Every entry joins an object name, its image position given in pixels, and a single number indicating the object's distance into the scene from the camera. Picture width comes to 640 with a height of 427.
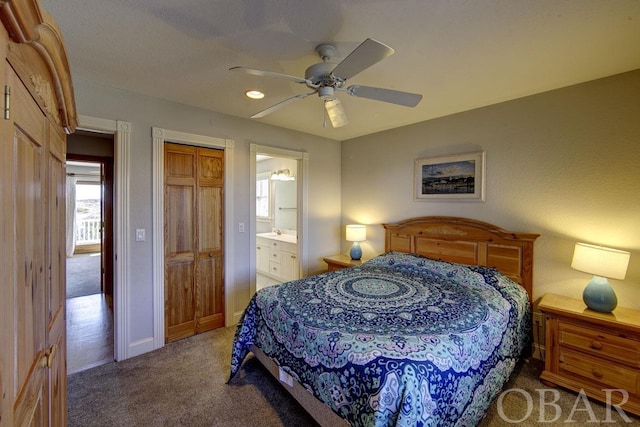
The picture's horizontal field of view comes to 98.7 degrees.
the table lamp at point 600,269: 2.01
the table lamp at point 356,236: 3.86
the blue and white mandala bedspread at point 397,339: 1.34
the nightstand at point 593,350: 1.91
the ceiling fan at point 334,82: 1.52
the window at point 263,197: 5.90
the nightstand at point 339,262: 3.69
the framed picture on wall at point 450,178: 2.98
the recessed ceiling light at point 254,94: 2.50
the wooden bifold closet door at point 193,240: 2.85
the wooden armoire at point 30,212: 0.59
